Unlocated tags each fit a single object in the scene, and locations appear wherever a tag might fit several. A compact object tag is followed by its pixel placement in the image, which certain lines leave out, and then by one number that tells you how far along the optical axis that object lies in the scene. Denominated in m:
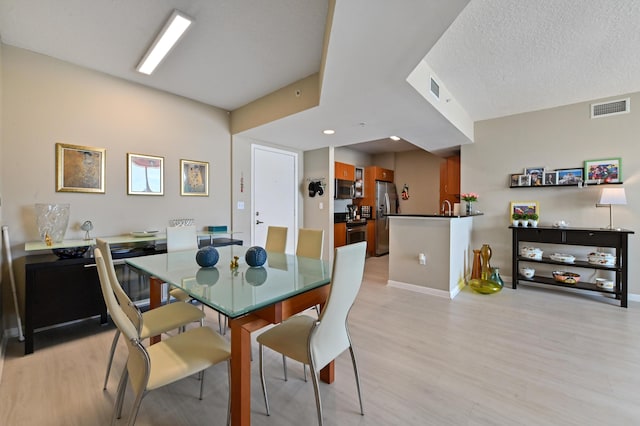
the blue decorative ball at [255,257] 1.96
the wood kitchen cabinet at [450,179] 5.09
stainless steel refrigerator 6.41
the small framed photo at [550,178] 3.77
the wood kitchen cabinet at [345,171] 5.53
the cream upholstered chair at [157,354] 1.12
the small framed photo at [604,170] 3.43
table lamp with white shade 3.18
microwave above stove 5.58
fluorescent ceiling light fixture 2.05
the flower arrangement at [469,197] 4.13
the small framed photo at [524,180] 3.93
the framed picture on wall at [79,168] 2.70
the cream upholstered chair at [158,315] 1.34
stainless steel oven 5.70
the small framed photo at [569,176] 3.65
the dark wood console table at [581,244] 3.15
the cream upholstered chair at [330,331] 1.29
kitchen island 3.46
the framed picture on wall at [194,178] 3.58
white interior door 4.43
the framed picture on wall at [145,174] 3.14
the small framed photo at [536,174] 3.87
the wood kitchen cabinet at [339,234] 5.43
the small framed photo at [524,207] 3.94
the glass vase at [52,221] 2.51
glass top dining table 1.28
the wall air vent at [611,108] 3.38
